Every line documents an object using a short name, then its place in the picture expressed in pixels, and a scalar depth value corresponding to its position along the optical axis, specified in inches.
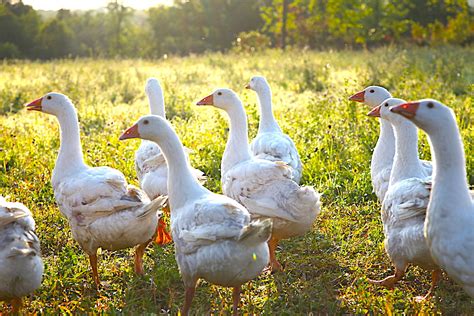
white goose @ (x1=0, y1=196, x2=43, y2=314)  141.1
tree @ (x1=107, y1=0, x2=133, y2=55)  1460.4
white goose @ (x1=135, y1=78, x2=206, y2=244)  218.6
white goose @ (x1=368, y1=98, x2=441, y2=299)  155.2
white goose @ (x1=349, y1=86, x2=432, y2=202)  204.1
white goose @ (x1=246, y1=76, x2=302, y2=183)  230.1
